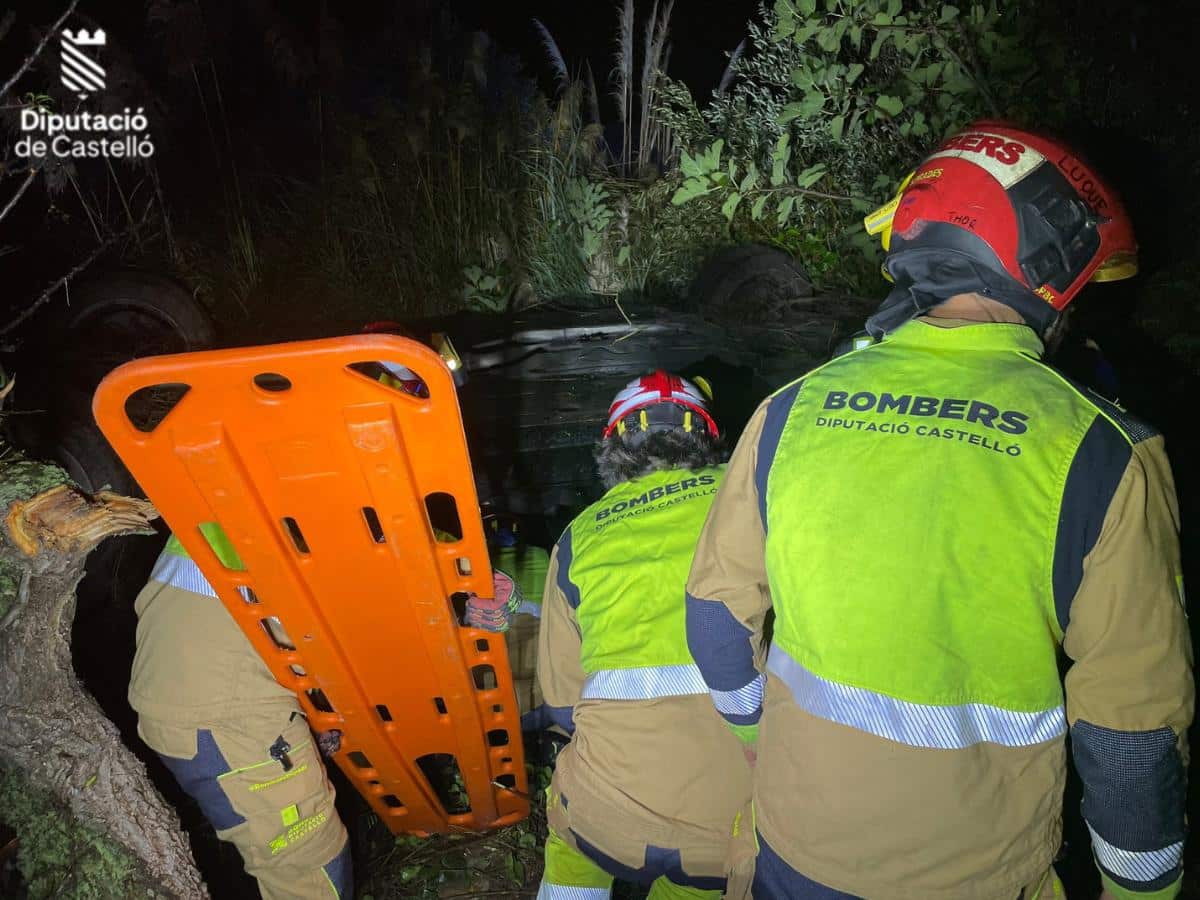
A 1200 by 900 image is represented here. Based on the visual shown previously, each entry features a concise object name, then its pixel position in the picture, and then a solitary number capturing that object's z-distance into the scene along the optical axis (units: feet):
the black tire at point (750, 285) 15.12
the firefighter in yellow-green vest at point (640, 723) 7.19
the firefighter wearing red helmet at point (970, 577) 4.24
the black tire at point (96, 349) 11.73
